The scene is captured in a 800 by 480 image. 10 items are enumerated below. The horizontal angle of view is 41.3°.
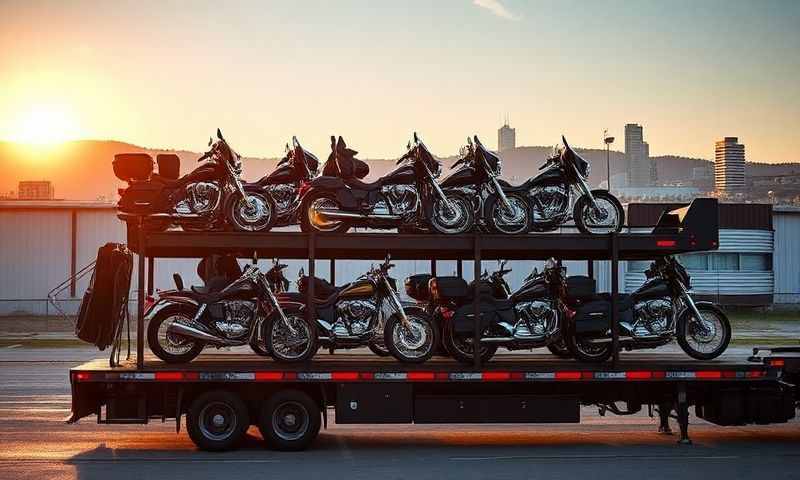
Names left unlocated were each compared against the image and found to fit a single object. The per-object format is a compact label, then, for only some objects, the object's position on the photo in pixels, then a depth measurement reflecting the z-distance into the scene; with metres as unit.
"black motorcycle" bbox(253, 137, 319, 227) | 14.76
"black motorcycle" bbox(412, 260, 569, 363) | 14.27
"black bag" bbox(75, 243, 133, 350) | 13.61
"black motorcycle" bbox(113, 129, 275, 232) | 14.22
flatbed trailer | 13.16
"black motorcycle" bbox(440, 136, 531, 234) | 14.65
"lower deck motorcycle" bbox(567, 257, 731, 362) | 14.66
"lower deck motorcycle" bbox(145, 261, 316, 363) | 14.15
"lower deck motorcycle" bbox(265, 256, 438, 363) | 13.89
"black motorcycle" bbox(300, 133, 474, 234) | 14.44
